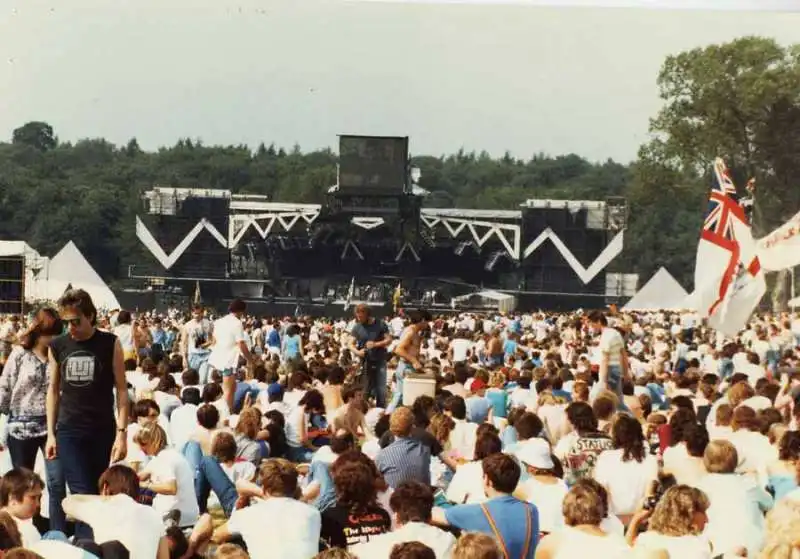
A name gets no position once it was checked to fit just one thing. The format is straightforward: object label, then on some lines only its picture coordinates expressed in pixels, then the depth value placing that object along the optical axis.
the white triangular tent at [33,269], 33.09
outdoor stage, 41.59
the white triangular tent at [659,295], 38.69
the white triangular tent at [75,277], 35.44
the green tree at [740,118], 40.94
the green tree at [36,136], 47.56
